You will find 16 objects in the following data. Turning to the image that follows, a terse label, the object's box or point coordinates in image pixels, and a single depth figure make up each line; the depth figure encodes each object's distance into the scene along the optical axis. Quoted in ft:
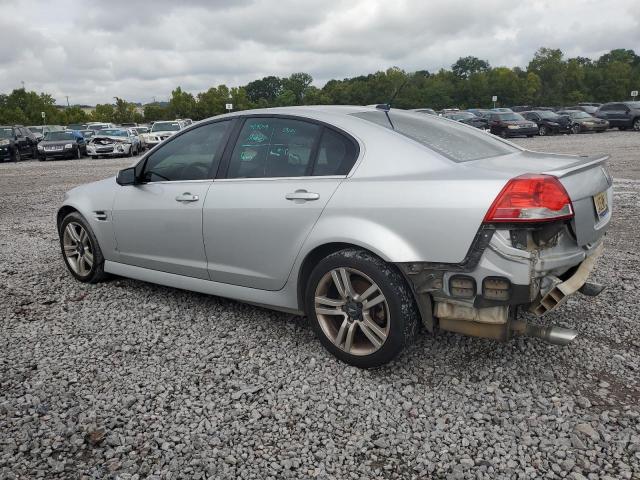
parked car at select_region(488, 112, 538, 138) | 98.32
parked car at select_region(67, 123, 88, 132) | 155.06
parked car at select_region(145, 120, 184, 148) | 94.07
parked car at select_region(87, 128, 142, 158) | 82.07
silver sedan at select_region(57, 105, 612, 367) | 9.27
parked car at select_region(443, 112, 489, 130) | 104.09
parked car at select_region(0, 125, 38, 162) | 81.20
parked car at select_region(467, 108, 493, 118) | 104.96
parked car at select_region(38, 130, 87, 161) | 81.71
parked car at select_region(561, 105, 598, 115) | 130.15
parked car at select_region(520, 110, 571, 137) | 103.20
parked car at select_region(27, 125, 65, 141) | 120.78
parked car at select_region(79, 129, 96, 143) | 112.19
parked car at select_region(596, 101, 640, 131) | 100.37
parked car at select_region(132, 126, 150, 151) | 95.75
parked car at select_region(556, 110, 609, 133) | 100.94
